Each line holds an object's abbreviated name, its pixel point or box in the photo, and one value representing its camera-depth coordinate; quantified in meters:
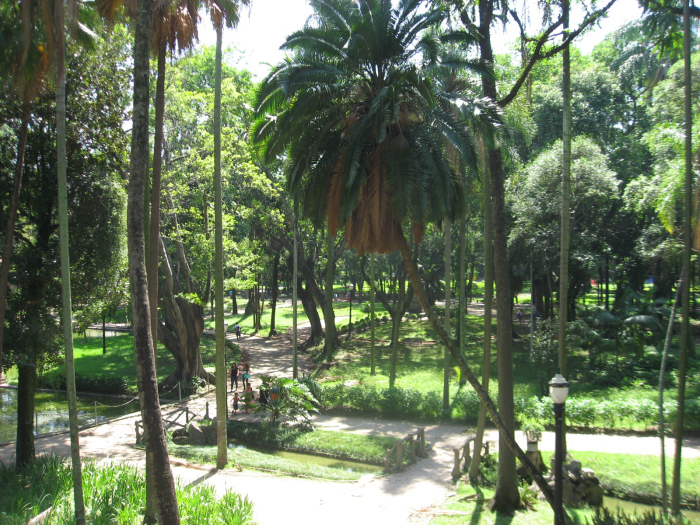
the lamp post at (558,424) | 8.15
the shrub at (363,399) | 20.28
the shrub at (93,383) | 25.30
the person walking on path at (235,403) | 20.41
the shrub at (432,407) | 19.44
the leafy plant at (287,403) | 17.80
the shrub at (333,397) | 20.76
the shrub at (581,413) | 17.66
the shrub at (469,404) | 18.94
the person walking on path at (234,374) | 23.85
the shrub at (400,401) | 19.83
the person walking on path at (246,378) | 21.00
